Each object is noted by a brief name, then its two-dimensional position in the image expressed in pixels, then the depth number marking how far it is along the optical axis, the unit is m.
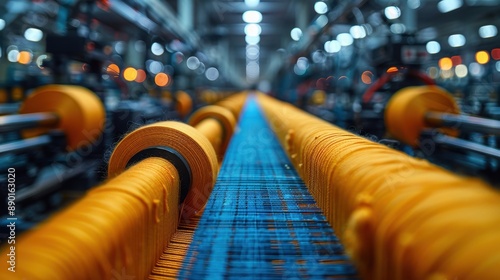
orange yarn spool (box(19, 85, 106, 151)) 2.65
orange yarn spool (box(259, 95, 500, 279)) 0.60
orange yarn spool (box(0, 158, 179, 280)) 0.67
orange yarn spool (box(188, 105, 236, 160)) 3.01
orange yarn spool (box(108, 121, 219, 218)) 1.38
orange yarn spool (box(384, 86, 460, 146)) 2.98
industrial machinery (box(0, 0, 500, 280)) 0.69
